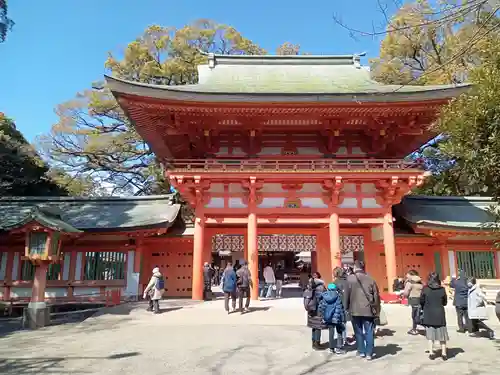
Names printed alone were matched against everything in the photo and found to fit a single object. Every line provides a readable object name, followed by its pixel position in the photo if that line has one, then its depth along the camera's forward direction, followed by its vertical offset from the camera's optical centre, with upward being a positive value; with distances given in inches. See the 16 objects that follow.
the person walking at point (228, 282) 422.9 -19.5
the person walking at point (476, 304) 325.7 -34.4
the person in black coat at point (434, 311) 259.3 -32.1
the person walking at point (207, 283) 551.9 -26.9
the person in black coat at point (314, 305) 275.2 -29.4
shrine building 538.3 +101.3
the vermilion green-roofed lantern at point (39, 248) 418.0 +18.1
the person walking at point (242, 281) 421.1 -18.5
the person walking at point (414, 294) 336.8 -26.2
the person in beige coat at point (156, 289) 444.5 -28.7
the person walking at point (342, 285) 273.6 -16.0
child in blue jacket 267.7 -32.4
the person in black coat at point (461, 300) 341.1 -32.4
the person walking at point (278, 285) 643.5 -34.8
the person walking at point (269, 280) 585.3 -24.0
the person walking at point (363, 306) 254.2 -27.9
